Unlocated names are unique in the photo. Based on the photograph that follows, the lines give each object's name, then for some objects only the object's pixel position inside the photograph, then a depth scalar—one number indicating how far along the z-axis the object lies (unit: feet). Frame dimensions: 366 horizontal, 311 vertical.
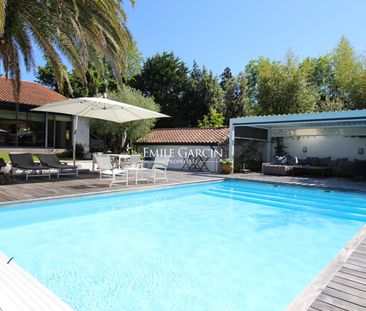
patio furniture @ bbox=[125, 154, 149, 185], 39.13
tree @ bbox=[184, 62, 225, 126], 111.45
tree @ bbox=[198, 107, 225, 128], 104.47
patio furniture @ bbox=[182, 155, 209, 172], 62.18
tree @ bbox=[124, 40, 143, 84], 129.90
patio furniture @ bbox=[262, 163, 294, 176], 54.95
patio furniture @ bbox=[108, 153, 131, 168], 44.24
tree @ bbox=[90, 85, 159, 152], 65.62
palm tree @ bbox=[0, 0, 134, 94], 26.04
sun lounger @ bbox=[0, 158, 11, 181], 34.55
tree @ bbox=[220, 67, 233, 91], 140.31
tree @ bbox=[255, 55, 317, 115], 87.04
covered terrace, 53.51
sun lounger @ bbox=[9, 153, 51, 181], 36.24
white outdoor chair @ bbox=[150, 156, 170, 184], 40.19
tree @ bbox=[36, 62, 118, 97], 98.18
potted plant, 55.67
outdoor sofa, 54.80
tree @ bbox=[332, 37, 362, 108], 83.61
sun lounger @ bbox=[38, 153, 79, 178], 39.19
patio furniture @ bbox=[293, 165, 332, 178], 53.62
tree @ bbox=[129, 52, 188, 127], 109.50
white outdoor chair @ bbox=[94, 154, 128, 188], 35.06
